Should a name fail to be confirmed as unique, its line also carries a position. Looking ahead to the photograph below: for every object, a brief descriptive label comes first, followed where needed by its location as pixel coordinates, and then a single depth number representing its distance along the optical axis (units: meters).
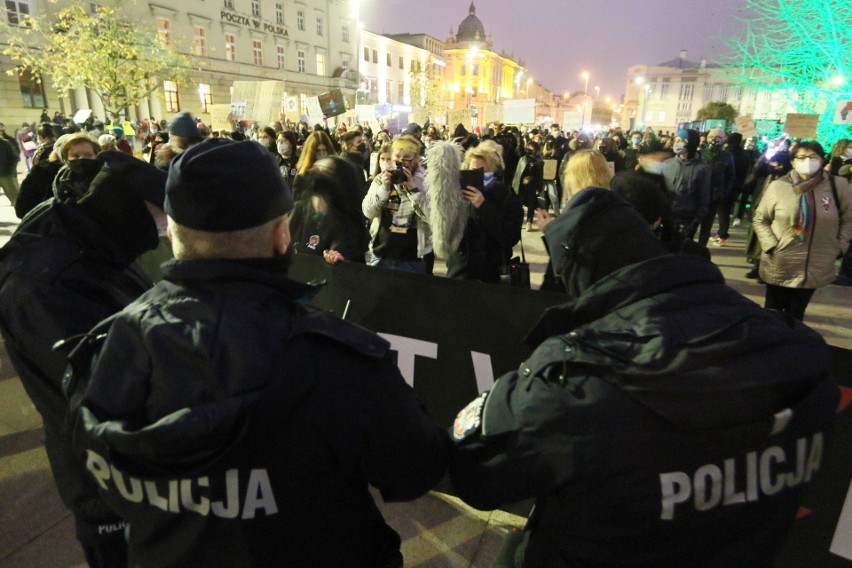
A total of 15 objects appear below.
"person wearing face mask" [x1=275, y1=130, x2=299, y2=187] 8.25
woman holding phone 4.22
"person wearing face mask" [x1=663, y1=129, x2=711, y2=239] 7.36
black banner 2.69
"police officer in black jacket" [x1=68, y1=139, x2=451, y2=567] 1.07
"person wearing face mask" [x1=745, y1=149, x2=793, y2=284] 5.92
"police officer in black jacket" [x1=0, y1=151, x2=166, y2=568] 1.64
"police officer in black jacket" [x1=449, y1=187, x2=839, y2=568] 1.12
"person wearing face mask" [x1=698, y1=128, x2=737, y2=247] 8.30
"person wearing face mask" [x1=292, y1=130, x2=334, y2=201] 5.32
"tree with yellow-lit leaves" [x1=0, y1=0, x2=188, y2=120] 22.30
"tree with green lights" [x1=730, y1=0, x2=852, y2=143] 16.47
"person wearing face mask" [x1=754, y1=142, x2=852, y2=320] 4.56
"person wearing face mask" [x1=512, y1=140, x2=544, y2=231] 9.93
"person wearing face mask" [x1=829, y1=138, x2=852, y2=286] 7.30
